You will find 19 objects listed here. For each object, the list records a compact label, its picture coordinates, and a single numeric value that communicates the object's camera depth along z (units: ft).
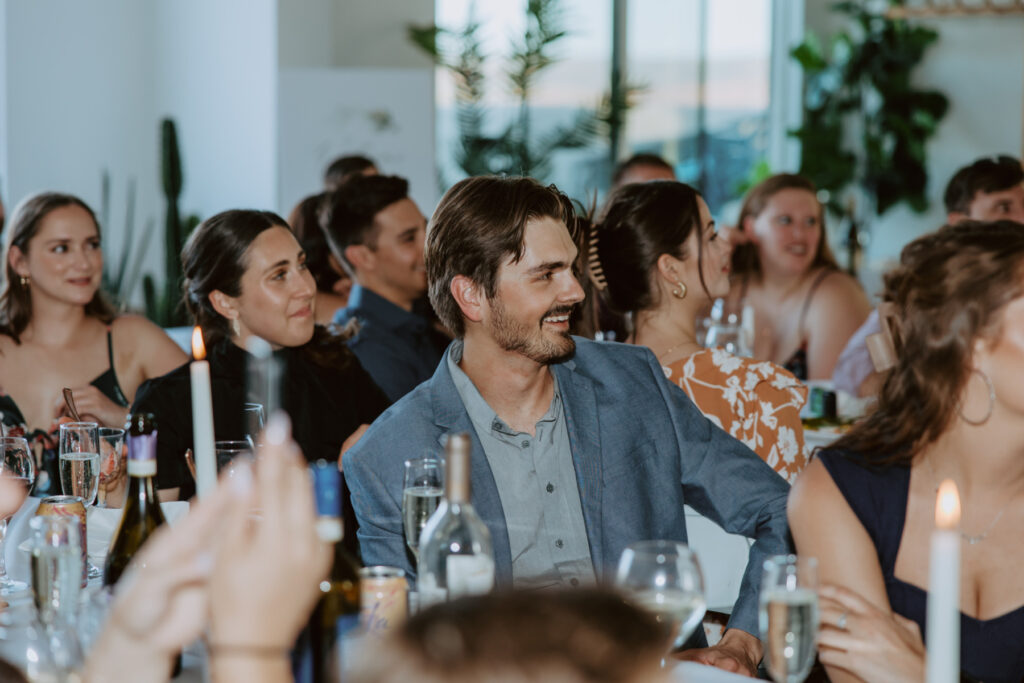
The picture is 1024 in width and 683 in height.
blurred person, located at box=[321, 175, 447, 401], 13.05
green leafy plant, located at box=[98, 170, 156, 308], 20.29
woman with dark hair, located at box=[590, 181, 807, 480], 9.80
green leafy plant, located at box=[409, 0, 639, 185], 24.41
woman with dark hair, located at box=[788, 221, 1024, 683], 5.40
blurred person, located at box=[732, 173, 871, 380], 16.14
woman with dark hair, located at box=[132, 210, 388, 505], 10.10
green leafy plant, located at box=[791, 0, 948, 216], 28.96
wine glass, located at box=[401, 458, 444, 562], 5.57
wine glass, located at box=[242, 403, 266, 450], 6.91
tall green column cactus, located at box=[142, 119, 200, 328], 20.33
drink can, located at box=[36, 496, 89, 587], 6.11
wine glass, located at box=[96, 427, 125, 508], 6.89
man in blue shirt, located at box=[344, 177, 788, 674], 6.93
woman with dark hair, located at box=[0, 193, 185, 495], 11.93
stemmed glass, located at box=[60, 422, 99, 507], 6.72
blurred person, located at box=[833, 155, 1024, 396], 16.14
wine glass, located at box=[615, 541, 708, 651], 4.32
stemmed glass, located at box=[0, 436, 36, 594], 6.86
